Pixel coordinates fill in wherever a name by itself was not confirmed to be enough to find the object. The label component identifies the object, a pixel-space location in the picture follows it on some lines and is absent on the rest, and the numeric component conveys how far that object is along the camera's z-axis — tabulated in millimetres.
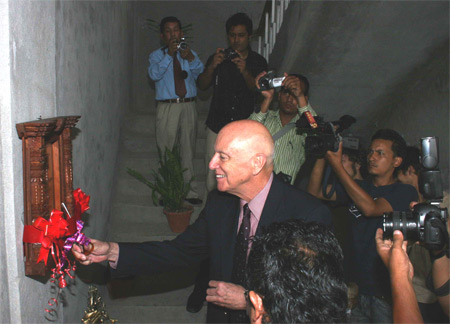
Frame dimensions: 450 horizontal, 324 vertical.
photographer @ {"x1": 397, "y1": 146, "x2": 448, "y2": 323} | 2764
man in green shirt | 3633
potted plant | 4406
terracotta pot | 4469
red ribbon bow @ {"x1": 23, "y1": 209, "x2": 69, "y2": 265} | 1887
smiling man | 2205
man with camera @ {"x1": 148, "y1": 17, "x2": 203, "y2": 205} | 4648
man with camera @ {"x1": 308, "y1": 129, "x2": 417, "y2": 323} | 2863
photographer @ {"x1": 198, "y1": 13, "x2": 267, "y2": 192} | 4340
